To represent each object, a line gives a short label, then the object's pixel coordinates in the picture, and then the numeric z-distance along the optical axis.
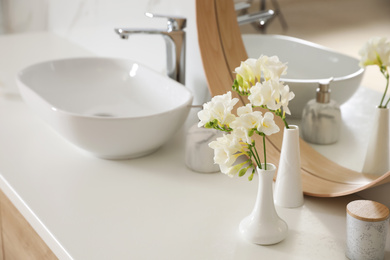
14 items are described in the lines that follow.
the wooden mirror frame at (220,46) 1.96
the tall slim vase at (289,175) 1.65
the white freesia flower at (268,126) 1.47
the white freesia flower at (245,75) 1.51
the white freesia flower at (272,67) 1.49
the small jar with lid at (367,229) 1.50
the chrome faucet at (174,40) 2.08
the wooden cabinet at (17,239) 1.73
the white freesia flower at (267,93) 1.47
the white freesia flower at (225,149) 1.50
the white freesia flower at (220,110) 1.49
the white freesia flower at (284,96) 1.48
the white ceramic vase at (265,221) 1.58
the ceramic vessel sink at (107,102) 1.87
